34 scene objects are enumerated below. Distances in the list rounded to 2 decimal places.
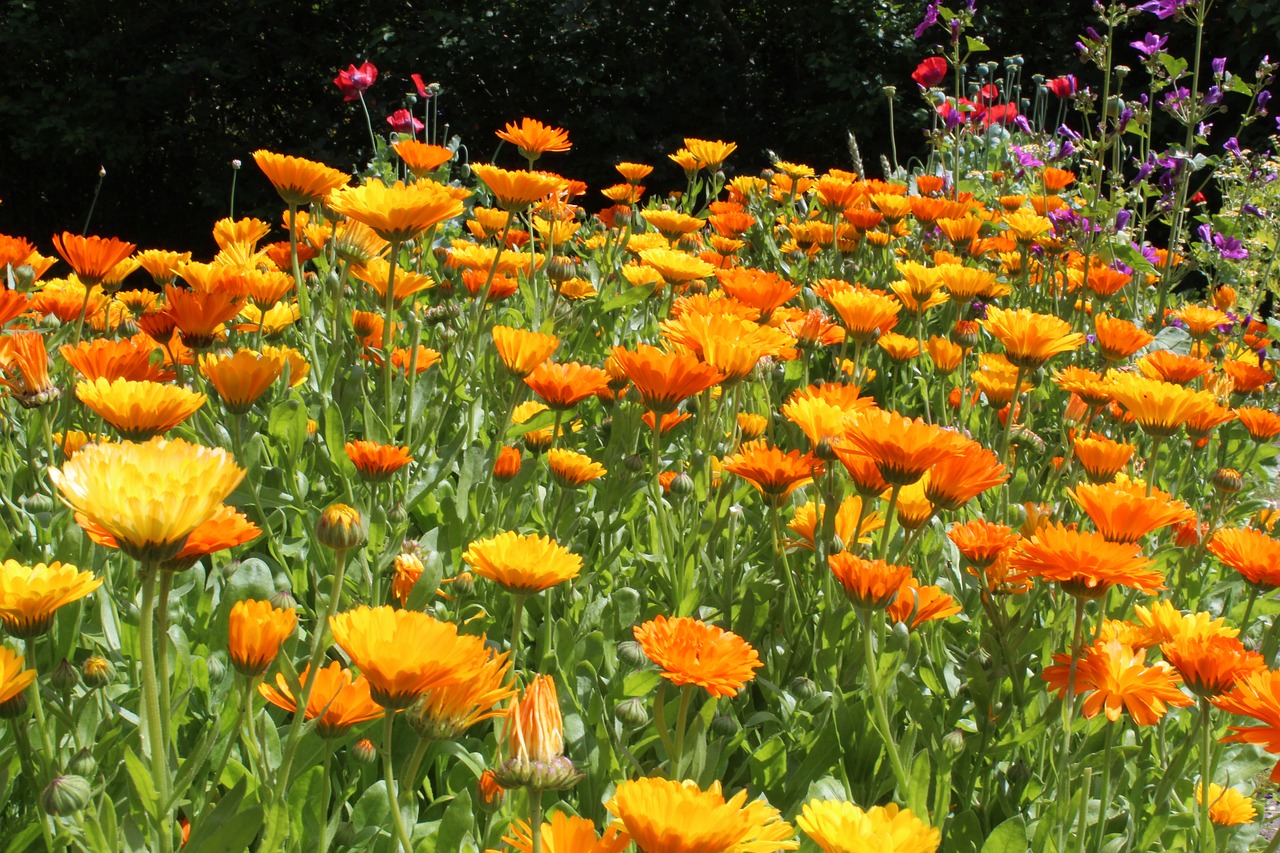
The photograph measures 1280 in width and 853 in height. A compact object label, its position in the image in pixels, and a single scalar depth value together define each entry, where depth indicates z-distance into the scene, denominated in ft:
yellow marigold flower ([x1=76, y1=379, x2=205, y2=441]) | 4.53
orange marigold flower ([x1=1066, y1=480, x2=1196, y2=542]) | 4.68
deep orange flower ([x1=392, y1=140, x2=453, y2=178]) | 7.79
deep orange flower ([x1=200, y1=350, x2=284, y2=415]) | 4.99
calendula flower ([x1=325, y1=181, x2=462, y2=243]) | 5.13
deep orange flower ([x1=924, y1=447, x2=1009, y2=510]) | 4.75
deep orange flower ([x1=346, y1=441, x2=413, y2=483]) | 5.07
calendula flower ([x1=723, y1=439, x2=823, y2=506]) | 5.11
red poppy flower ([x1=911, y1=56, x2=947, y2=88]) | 14.49
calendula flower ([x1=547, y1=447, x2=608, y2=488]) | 5.24
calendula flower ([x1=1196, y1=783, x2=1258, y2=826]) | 4.70
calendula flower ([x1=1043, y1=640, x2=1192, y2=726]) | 4.47
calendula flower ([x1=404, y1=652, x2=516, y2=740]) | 4.06
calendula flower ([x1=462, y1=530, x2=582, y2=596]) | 4.52
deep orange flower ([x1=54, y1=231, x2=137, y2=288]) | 5.73
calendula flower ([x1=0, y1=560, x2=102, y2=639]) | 4.06
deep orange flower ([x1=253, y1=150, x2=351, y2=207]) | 5.99
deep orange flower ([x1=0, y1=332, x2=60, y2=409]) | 5.00
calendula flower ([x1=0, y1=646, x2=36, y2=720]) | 3.99
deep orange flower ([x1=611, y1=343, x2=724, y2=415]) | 5.13
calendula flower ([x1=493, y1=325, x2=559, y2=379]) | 5.69
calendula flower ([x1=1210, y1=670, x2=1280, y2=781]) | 4.16
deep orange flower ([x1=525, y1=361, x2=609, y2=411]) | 5.43
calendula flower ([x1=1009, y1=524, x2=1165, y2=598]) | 4.47
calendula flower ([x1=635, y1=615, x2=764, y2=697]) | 4.34
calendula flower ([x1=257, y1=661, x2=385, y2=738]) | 4.27
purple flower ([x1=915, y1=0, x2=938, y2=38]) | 14.57
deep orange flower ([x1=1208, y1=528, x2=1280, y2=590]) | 4.87
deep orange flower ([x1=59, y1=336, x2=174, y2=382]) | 4.98
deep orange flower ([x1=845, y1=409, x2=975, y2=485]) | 4.61
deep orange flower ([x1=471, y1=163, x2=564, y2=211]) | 6.83
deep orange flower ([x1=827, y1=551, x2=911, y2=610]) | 4.52
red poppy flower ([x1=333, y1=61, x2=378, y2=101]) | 14.82
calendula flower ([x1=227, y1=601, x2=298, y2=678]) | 4.14
